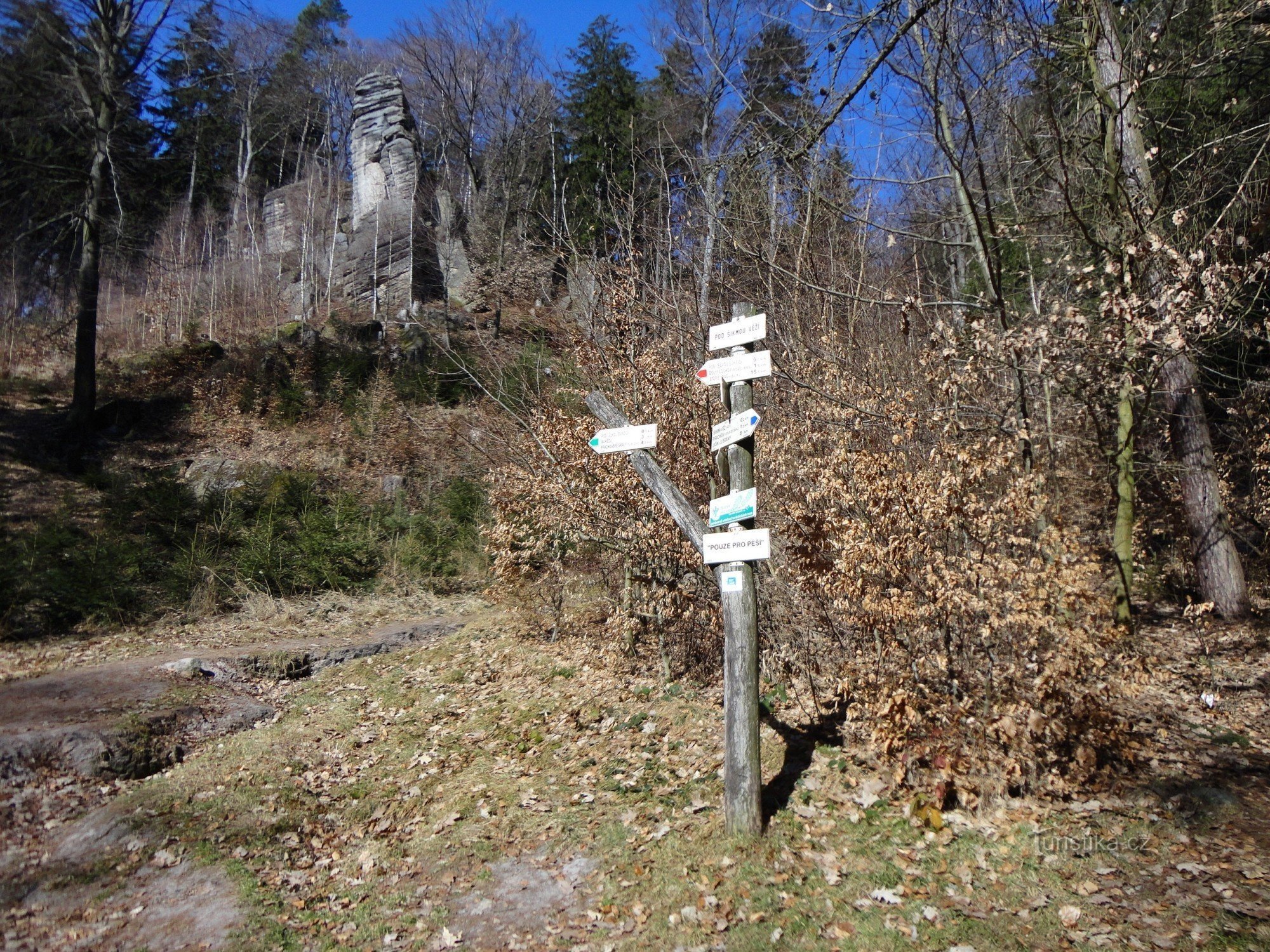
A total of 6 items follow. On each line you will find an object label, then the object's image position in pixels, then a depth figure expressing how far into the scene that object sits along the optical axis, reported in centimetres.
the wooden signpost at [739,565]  495
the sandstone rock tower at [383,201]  2955
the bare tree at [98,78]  1670
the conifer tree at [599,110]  1873
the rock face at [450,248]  2995
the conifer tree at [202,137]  2978
